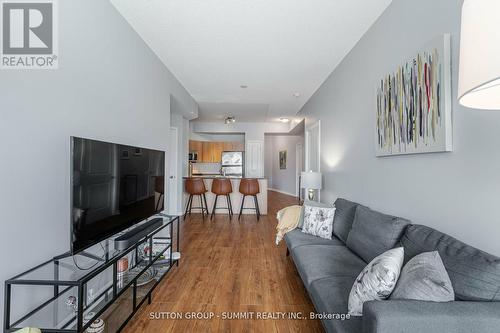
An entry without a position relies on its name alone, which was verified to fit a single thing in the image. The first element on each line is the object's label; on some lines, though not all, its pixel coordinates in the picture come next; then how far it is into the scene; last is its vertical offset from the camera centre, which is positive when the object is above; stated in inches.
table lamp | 145.9 -8.5
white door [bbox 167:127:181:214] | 206.7 -11.2
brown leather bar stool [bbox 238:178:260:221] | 211.6 -19.2
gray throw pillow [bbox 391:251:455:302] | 40.8 -21.0
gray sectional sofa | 36.6 -23.6
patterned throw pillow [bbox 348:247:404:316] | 45.7 -23.2
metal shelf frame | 45.5 -28.2
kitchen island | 229.1 -32.7
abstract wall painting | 57.0 +18.1
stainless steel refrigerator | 310.8 +2.7
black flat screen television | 53.9 -6.8
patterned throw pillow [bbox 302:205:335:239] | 102.1 -24.7
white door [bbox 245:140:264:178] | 305.1 +12.0
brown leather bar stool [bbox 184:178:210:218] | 212.5 -19.5
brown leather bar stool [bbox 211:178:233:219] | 213.8 -19.5
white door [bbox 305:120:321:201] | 167.5 +14.9
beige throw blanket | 113.9 -27.4
